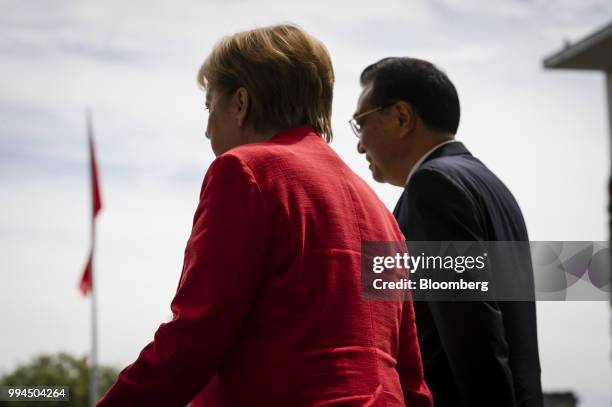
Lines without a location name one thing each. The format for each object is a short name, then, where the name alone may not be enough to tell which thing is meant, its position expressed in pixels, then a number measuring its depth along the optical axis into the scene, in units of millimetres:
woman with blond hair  1572
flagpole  19609
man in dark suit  2344
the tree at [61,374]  46156
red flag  20875
